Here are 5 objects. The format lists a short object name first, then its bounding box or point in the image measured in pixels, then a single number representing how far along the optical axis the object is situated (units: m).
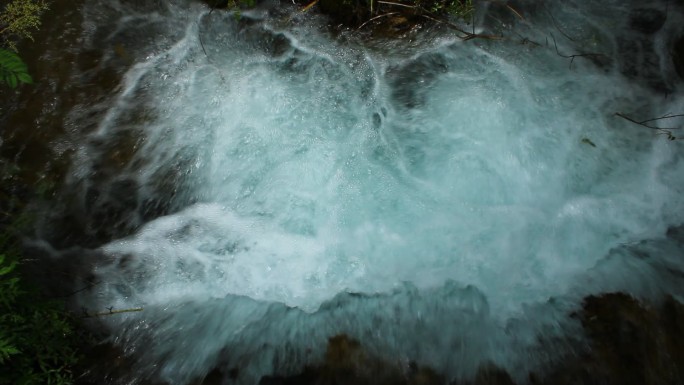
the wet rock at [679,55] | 3.59
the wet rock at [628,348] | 2.68
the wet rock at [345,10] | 3.70
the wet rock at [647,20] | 3.70
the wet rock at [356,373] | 2.80
